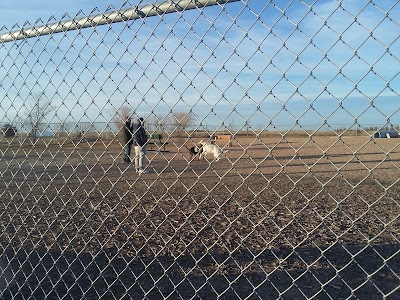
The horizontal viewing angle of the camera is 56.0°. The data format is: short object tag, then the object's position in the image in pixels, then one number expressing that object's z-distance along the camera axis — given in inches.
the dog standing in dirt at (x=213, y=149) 498.5
